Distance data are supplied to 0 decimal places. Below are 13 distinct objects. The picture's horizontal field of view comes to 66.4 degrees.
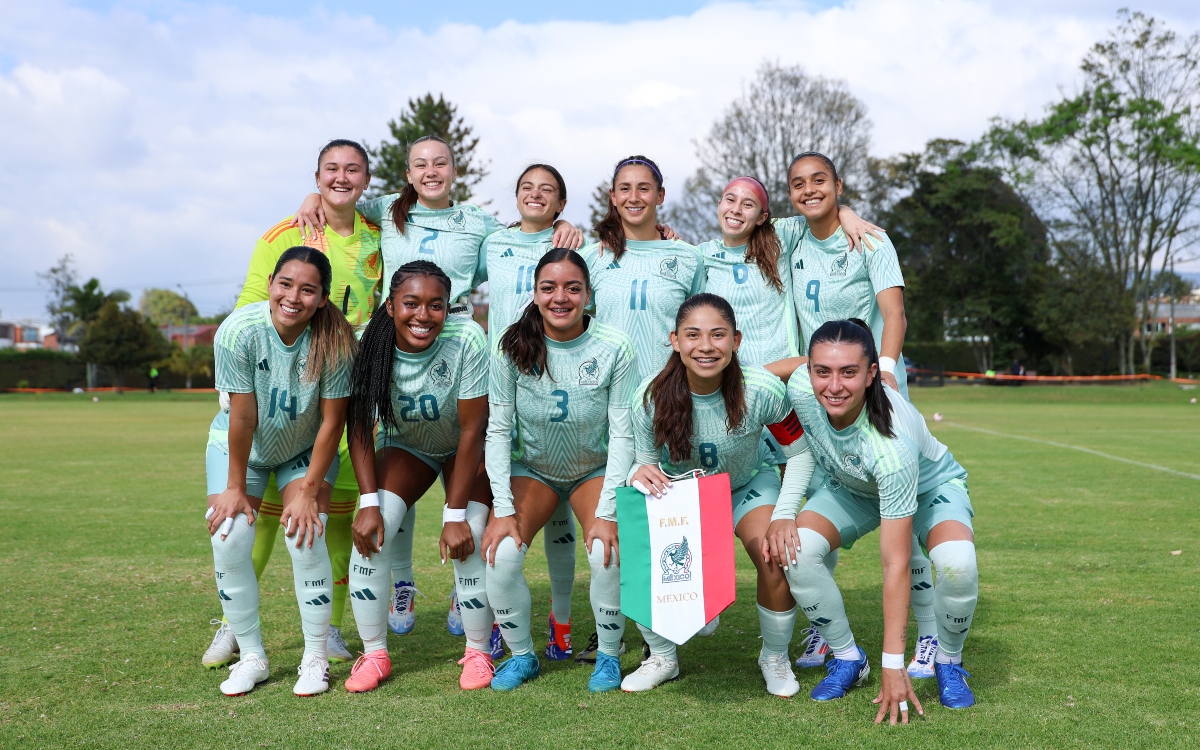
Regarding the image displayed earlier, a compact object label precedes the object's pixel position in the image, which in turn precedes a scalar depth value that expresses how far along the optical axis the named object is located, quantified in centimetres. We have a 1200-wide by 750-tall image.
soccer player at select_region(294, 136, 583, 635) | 491
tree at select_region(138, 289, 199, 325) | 11212
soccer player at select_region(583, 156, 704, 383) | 460
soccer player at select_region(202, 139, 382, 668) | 472
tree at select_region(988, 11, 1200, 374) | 3841
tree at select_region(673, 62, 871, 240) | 3856
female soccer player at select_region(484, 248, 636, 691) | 405
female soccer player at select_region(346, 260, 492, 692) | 412
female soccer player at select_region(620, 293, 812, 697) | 388
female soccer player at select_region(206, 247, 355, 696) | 401
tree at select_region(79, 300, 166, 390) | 4284
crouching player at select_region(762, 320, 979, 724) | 363
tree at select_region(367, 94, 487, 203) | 3353
